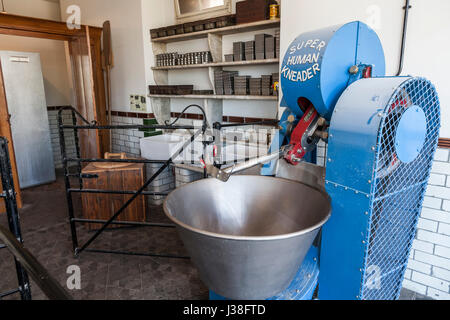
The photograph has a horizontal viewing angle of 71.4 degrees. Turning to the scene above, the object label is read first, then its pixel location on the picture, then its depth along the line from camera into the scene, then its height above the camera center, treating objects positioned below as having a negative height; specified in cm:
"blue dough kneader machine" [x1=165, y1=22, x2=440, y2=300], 116 -22
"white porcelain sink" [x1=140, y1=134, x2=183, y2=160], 362 -57
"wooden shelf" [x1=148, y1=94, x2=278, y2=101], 315 +0
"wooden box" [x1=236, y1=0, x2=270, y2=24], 301 +83
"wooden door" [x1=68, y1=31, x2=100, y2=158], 449 +15
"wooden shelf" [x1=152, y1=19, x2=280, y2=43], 305 +71
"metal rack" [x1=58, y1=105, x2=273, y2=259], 242 -77
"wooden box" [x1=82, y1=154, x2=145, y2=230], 327 -93
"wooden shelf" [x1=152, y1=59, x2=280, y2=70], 306 +35
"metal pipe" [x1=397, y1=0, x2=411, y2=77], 206 +40
